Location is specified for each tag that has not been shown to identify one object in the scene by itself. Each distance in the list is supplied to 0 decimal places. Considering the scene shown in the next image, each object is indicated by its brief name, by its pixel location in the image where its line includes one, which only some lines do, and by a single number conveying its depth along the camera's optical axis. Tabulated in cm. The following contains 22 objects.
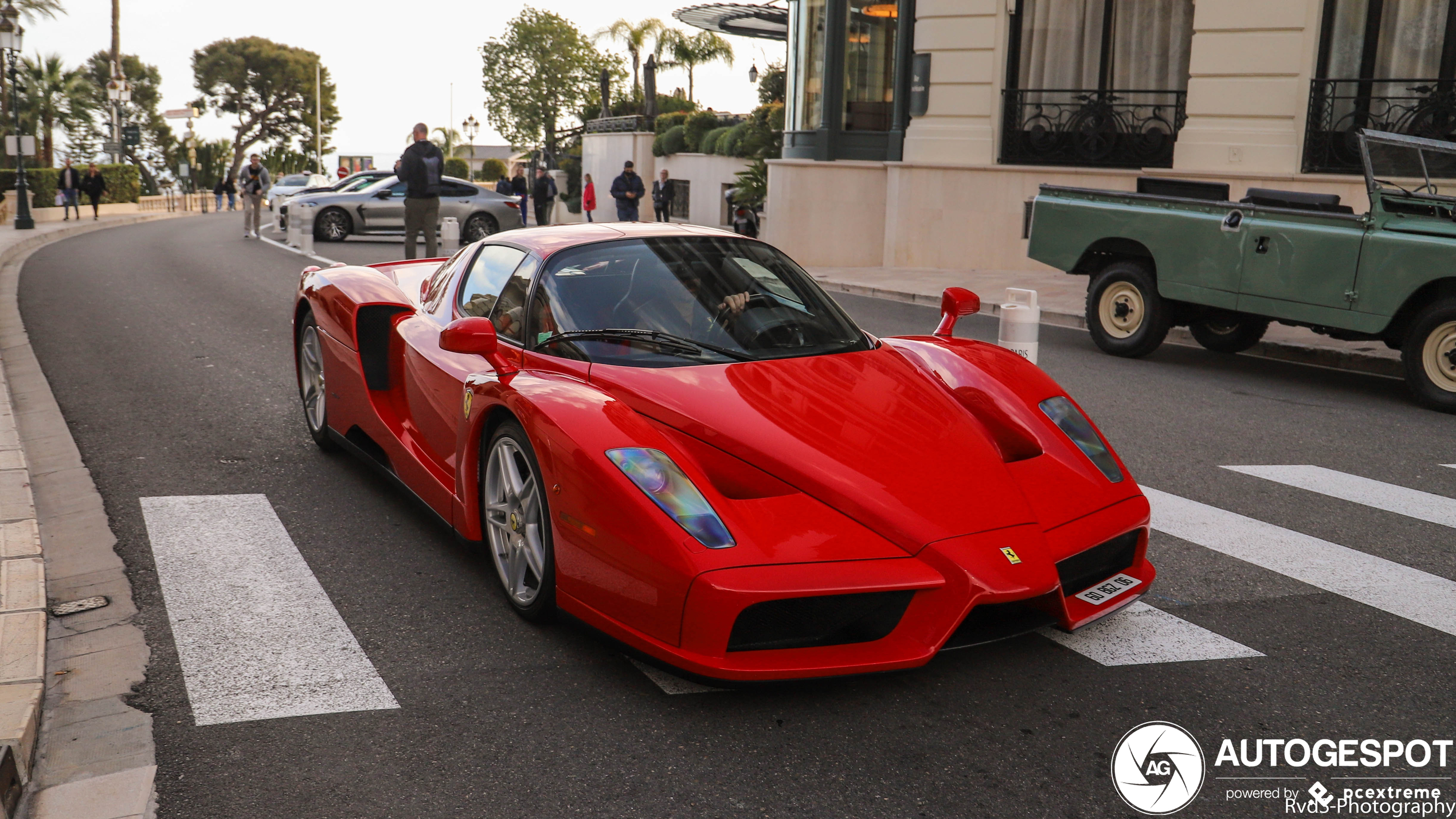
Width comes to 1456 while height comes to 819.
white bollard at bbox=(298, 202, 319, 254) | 2103
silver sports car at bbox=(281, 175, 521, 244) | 2372
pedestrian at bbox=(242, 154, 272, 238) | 2455
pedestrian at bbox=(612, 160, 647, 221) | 2459
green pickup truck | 861
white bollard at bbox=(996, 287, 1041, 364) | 716
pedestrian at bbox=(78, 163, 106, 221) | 3447
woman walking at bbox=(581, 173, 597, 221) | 3397
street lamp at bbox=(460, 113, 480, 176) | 6438
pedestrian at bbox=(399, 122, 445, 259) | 1595
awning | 2952
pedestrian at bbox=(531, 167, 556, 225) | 3086
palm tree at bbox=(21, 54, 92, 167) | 4775
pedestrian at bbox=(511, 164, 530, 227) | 3238
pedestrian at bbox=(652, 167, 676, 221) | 3241
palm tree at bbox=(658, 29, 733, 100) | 5147
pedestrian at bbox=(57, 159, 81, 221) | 3366
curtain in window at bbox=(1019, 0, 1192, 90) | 1834
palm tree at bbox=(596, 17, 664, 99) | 5191
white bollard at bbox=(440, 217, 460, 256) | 1689
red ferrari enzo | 324
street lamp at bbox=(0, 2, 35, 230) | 2683
